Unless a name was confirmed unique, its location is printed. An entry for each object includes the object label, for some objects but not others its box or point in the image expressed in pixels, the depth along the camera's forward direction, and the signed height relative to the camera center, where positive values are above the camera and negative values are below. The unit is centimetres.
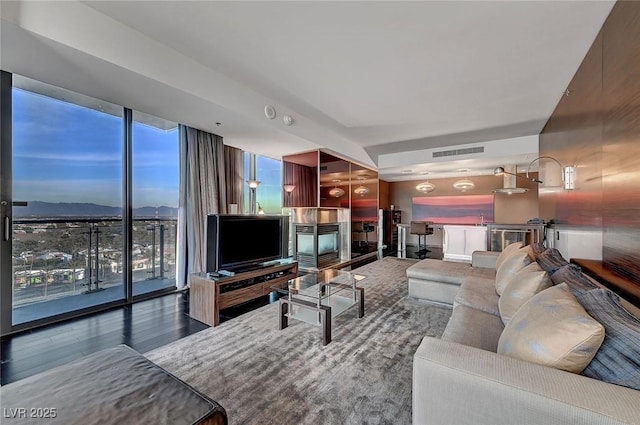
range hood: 611 +79
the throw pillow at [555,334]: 100 -52
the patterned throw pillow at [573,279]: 140 -41
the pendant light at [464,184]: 789 +86
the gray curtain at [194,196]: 403 +28
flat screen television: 311 -36
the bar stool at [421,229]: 717 -47
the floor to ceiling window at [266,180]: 541 +75
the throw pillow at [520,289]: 168 -53
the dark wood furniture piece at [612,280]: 156 -49
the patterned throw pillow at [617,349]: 90 -51
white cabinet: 722 -85
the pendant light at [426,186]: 838 +85
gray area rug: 156 -119
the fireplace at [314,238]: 554 -56
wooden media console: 277 -92
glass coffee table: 240 -90
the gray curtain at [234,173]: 478 +77
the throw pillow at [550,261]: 198 -41
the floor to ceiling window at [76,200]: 277 +18
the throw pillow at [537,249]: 256 -40
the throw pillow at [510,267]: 222 -50
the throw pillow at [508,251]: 285 -45
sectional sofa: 88 -63
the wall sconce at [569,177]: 269 +36
